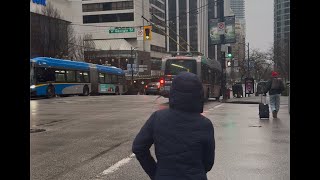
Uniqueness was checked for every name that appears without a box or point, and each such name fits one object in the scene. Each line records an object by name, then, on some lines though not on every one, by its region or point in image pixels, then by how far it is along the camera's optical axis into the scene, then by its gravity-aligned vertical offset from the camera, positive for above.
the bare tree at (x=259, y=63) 73.19 +3.66
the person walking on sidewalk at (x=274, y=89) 15.98 -0.25
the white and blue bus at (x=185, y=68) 26.41 +0.99
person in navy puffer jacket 3.17 -0.41
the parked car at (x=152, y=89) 50.25 -0.70
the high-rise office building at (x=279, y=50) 51.98 +4.71
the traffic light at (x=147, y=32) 31.97 +3.76
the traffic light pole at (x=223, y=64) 33.23 +1.45
